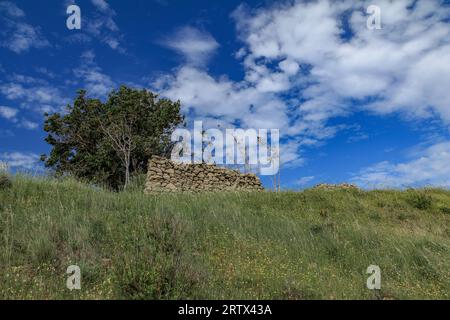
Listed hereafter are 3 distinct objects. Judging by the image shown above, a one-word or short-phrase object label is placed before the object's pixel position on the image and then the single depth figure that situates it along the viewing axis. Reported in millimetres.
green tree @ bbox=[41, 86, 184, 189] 31047
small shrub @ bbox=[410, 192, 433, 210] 19812
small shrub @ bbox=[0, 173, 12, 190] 12499
